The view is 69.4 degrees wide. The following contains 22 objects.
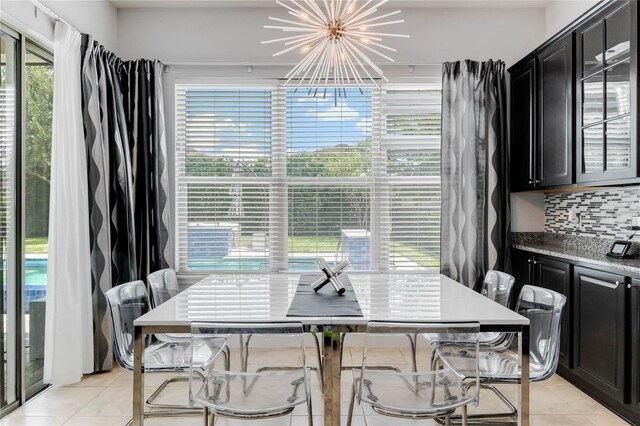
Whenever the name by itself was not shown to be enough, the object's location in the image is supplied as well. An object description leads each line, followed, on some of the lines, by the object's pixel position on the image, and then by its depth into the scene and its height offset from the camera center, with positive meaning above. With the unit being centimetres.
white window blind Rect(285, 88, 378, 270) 414 +30
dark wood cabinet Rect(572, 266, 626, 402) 267 -72
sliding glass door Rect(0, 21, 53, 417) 278 +0
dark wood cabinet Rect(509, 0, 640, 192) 265 +73
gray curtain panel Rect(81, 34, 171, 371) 340 +29
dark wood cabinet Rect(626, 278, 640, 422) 254 -73
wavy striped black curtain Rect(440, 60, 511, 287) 392 +36
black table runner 212 -47
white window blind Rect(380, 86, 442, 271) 415 +34
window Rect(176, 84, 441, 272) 414 +29
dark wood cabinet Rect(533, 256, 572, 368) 314 -52
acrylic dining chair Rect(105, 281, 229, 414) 233 -68
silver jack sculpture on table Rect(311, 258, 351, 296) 261 -38
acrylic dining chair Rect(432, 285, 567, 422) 209 -65
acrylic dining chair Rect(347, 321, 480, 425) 182 -72
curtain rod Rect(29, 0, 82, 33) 290 +128
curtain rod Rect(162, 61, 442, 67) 404 +128
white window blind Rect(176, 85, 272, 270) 415 +30
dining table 200 -48
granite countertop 272 -28
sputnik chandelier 229 +91
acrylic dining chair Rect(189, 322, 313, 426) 181 -70
